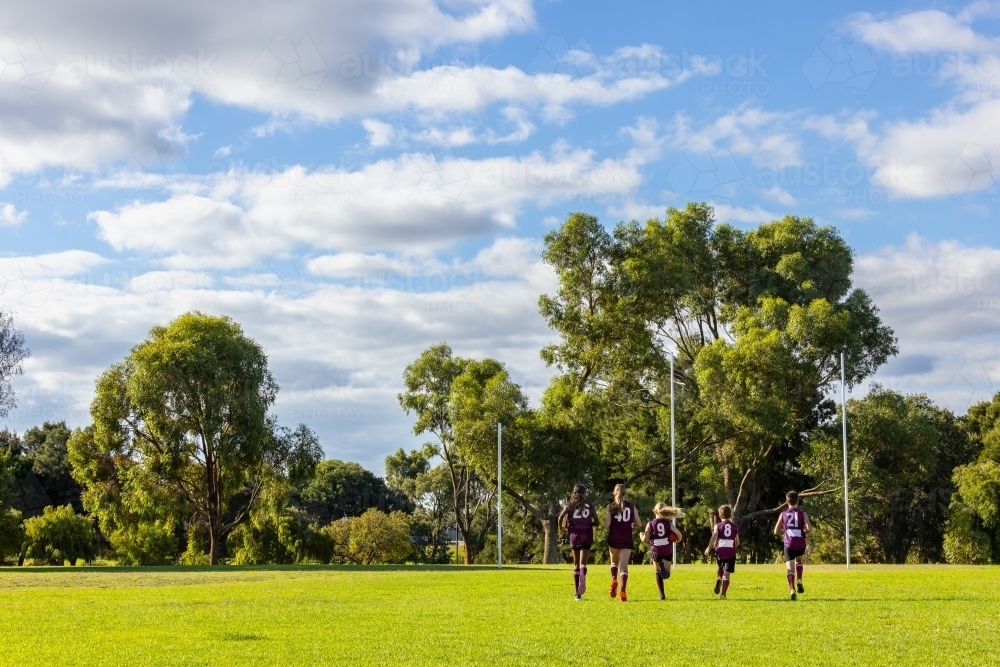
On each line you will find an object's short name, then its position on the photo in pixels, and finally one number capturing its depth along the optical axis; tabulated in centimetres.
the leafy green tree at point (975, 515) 5459
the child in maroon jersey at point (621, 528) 1930
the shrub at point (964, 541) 5544
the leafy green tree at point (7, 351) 6462
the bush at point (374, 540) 7250
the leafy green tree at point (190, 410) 5266
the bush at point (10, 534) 5475
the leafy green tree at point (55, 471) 7931
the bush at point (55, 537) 5828
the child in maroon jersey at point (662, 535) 2005
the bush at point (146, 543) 5850
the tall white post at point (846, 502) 4103
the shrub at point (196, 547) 6078
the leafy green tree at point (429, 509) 8481
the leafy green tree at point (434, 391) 6328
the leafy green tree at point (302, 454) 5628
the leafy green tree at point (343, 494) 9475
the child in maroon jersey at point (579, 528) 1941
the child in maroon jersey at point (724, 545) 2050
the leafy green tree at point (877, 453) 5141
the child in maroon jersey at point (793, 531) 2011
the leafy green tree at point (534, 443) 5362
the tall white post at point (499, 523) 4291
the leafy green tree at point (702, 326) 5303
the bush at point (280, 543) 6178
